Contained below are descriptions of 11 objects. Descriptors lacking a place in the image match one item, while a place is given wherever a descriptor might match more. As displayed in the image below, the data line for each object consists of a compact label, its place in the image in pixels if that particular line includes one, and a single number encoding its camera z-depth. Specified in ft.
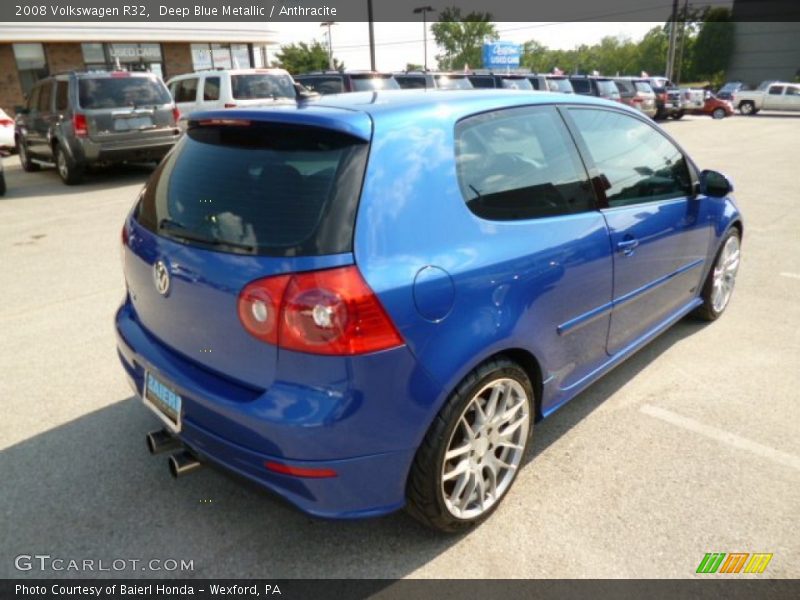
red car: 99.45
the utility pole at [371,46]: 102.23
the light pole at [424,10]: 175.73
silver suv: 33.86
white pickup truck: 105.19
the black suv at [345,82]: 51.16
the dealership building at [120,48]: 74.23
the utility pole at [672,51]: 133.28
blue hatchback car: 6.49
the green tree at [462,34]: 364.17
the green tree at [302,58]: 192.65
